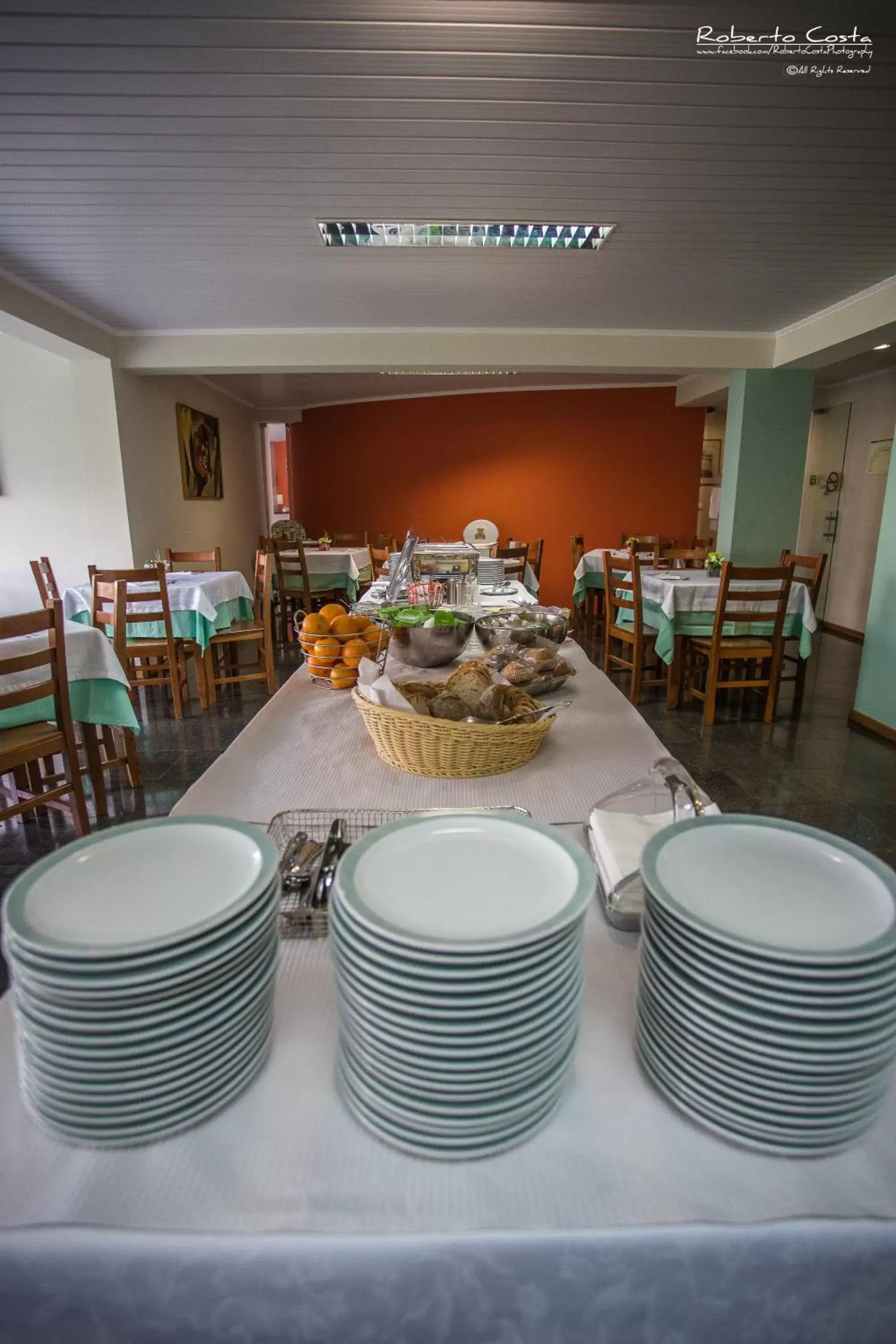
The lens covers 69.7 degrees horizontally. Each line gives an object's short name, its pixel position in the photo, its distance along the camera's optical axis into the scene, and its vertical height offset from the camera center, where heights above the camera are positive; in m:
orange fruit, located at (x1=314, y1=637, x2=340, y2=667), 1.58 -0.31
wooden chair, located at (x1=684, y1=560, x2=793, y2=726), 3.45 -0.68
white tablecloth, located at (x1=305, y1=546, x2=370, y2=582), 5.82 -0.38
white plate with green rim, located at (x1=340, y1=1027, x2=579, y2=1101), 0.44 -0.38
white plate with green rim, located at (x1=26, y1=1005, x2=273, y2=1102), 0.45 -0.39
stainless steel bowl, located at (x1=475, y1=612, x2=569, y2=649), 1.59 -0.28
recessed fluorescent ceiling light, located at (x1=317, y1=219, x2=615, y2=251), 3.25 +1.42
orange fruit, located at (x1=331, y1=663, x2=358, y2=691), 1.57 -0.37
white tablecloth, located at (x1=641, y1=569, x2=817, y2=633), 3.74 -0.45
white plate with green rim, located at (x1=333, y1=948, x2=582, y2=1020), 0.43 -0.32
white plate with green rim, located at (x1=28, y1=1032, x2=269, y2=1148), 0.46 -0.43
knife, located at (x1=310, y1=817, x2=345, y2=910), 0.71 -0.40
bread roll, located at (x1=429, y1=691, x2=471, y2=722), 1.10 -0.32
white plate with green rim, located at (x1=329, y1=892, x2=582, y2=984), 0.42 -0.29
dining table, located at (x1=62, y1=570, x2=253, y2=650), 3.77 -0.52
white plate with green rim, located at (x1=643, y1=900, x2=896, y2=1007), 0.42 -0.30
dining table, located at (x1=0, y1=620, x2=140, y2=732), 2.41 -0.60
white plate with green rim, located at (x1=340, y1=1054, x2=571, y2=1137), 0.45 -0.41
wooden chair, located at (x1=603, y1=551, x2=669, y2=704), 3.83 -0.64
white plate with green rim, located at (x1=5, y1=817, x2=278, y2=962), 0.45 -0.29
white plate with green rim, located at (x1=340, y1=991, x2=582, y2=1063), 0.44 -0.35
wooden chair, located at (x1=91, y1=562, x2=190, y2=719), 2.90 -0.53
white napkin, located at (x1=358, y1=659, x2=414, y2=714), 1.10 -0.29
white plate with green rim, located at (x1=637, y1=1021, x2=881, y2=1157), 0.46 -0.43
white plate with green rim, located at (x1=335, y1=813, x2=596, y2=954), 0.45 -0.29
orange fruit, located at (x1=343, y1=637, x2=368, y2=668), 1.58 -0.32
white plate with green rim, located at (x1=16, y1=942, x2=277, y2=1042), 0.43 -0.33
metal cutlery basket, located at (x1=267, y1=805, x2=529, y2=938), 0.85 -0.40
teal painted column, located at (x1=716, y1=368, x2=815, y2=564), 5.13 +0.46
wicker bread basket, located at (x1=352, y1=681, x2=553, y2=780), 1.02 -0.36
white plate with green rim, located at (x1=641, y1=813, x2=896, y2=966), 0.45 -0.29
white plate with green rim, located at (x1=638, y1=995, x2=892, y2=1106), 0.44 -0.38
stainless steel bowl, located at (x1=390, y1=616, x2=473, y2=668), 1.54 -0.30
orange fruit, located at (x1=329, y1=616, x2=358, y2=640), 1.59 -0.26
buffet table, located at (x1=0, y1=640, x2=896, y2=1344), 0.42 -0.46
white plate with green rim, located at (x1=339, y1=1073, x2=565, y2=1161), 0.46 -0.44
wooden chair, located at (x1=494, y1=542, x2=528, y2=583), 5.25 -0.34
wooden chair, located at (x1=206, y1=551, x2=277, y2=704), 3.95 -0.72
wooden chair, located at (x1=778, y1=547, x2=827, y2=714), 3.85 -0.35
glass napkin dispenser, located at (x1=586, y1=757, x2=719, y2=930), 0.71 -0.38
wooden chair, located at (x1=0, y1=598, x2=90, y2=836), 1.97 -0.71
